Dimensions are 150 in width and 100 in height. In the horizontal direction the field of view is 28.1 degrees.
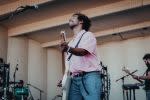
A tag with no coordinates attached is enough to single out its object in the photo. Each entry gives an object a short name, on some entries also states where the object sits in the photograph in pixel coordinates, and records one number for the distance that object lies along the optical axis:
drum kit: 7.68
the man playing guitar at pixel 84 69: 2.88
